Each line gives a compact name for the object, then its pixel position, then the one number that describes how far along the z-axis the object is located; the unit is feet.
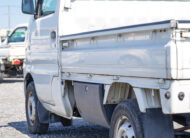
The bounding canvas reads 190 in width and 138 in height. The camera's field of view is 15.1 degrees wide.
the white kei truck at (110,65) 19.76
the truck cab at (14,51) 97.92
